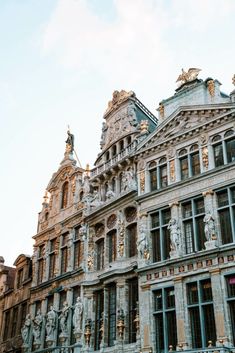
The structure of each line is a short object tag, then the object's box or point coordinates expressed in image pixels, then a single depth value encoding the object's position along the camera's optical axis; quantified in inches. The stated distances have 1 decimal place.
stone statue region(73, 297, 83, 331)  1114.9
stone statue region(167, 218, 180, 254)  938.7
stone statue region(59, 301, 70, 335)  1170.0
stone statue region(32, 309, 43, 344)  1256.2
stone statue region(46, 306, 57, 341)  1209.0
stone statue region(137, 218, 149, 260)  995.3
